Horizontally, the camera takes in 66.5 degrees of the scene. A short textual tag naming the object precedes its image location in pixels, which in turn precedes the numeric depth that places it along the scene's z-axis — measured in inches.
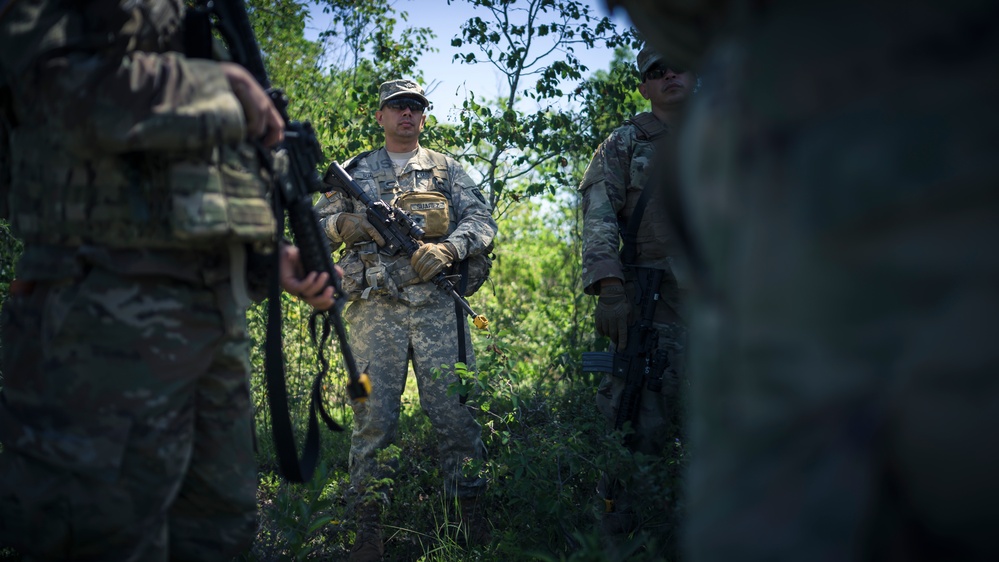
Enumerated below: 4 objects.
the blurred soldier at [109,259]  72.2
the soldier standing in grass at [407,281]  167.2
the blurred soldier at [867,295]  38.3
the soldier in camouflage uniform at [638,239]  152.9
